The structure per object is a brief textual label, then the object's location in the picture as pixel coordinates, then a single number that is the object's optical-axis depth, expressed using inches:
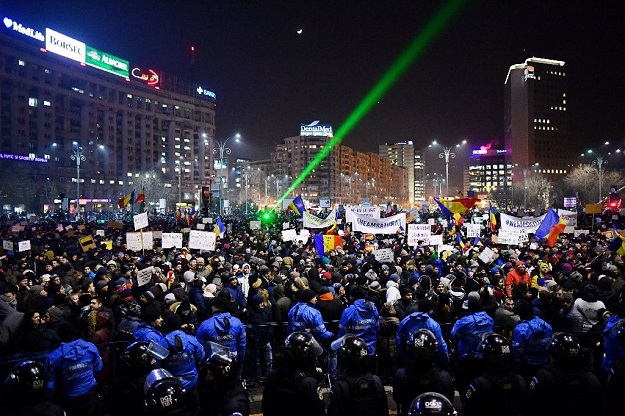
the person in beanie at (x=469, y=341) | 267.3
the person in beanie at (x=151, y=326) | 241.3
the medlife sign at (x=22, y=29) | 3555.6
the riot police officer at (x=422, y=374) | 188.9
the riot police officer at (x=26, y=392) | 169.0
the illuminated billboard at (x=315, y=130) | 7224.4
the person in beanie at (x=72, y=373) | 230.5
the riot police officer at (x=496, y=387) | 183.2
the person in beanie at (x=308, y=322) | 304.0
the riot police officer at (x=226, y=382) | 166.7
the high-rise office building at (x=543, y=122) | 6761.8
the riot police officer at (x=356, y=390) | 172.4
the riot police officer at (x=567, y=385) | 179.9
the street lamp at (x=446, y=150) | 1865.8
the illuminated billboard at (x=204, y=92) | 6134.8
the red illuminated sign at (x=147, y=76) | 5113.2
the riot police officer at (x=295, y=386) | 178.1
